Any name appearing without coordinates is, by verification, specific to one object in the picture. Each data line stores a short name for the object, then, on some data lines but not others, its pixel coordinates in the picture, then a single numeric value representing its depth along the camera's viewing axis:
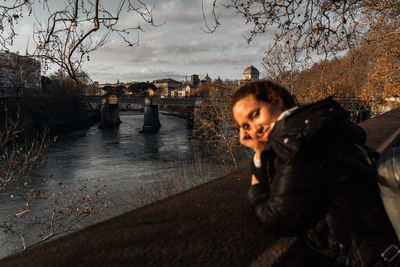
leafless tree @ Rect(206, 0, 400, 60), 4.65
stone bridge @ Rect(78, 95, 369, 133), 49.25
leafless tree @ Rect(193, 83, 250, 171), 19.27
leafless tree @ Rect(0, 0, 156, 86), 3.44
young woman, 1.22
